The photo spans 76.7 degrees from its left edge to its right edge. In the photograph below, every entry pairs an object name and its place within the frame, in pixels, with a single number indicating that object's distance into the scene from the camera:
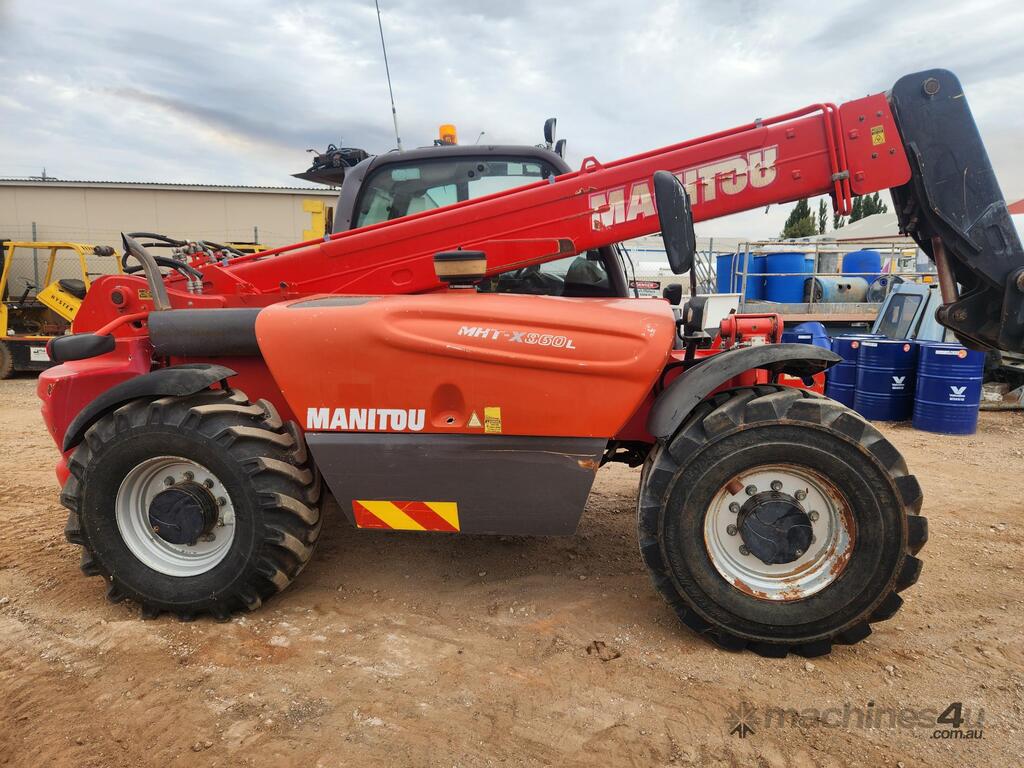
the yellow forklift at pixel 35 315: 11.29
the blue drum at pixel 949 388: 7.16
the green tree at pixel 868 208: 43.22
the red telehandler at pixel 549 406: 2.70
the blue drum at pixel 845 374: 8.38
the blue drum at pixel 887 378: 7.69
